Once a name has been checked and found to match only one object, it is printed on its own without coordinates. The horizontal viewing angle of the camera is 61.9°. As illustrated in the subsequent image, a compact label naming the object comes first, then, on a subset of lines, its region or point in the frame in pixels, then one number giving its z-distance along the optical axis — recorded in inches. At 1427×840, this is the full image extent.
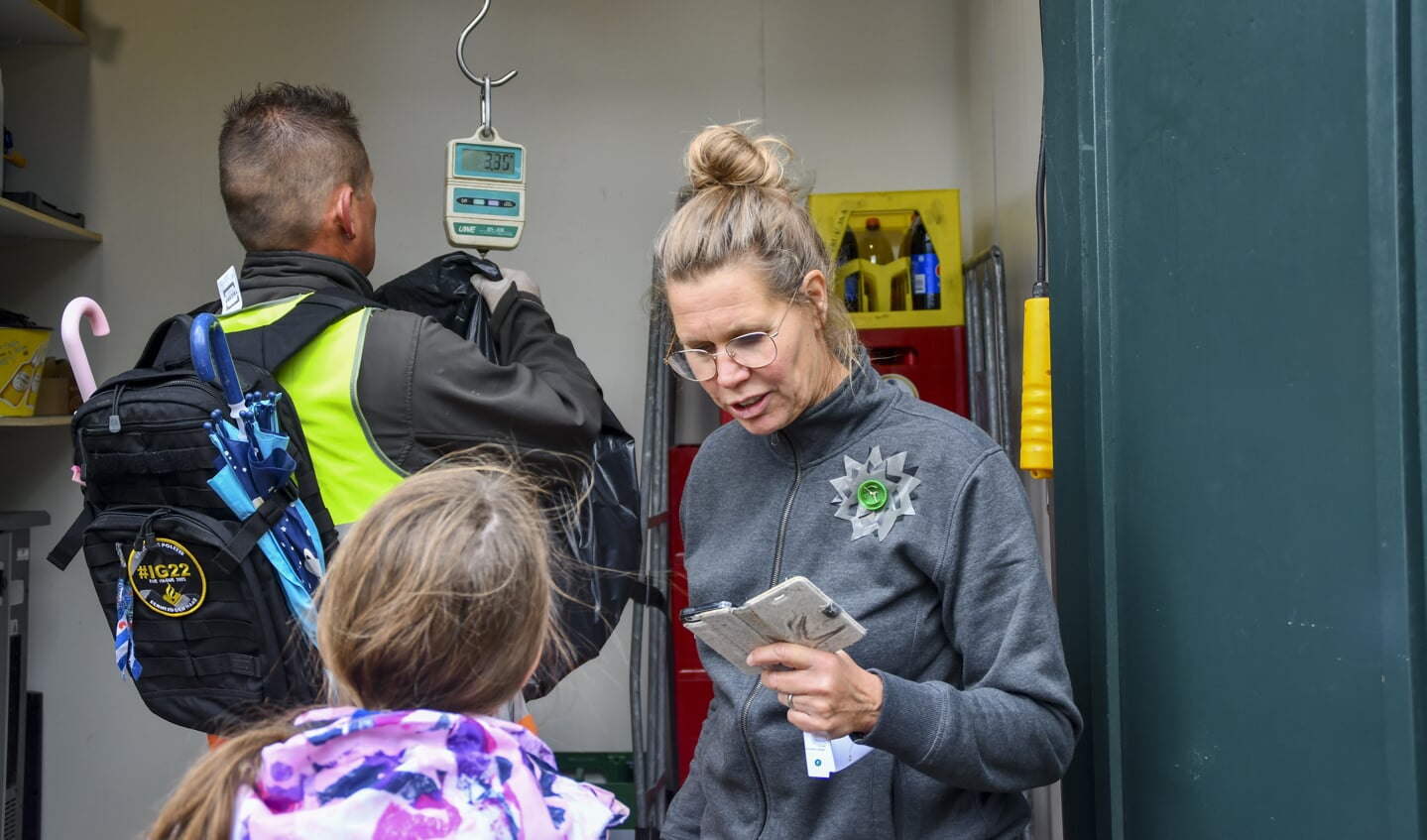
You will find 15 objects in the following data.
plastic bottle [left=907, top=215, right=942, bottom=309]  104.7
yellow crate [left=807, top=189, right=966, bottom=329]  104.9
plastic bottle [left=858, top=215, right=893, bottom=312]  108.4
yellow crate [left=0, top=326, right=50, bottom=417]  108.7
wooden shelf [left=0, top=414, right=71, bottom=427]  108.7
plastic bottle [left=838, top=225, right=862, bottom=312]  107.6
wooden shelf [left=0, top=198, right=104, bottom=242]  107.7
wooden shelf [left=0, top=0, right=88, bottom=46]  114.0
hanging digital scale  87.0
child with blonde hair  32.8
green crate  116.3
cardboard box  117.8
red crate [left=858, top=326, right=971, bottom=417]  104.8
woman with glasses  44.2
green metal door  35.5
